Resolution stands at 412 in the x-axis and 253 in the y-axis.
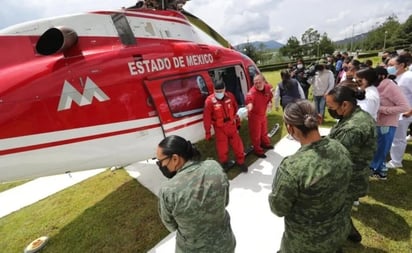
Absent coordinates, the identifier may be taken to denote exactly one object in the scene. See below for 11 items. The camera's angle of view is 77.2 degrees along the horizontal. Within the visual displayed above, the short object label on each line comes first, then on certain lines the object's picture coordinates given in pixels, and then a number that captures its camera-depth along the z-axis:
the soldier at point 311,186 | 1.71
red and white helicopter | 3.01
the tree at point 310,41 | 87.38
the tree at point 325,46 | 85.31
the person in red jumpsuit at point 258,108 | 5.30
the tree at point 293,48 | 85.00
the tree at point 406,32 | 63.06
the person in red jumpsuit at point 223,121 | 4.68
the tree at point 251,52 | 69.25
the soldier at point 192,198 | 1.75
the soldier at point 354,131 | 2.50
